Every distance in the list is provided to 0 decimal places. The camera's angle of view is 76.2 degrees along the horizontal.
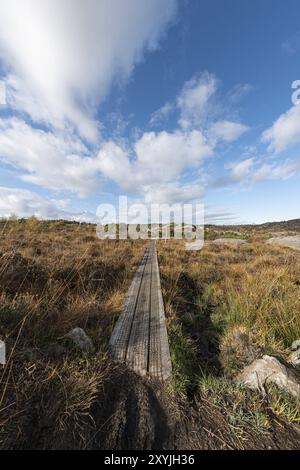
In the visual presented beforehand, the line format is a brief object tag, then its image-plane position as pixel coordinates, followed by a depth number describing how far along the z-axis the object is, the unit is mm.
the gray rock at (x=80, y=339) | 2343
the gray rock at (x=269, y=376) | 1897
